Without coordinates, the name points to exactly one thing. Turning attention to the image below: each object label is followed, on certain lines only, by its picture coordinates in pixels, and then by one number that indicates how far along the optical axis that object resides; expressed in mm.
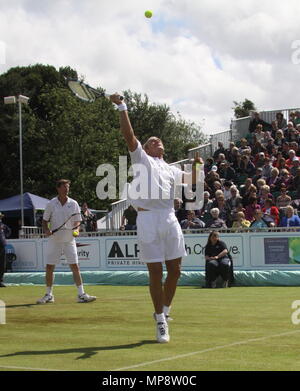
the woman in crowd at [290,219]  19859
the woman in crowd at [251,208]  22016
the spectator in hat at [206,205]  23203
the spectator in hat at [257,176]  24234
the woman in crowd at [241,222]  20719
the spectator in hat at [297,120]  28594
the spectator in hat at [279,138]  26500
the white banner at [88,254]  23000
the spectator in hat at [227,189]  23478
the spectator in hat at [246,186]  23109
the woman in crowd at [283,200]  21234
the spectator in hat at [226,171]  25953
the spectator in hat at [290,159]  24281
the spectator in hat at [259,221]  20195
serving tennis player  8578
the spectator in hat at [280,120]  28359
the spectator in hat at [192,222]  21688
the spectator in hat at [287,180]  23125
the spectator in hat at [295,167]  23430
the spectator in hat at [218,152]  28386
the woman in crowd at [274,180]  23328
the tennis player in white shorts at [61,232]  14195
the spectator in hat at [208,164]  27578
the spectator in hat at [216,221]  21016
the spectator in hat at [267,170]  24219
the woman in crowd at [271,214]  20266
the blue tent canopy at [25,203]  36062
